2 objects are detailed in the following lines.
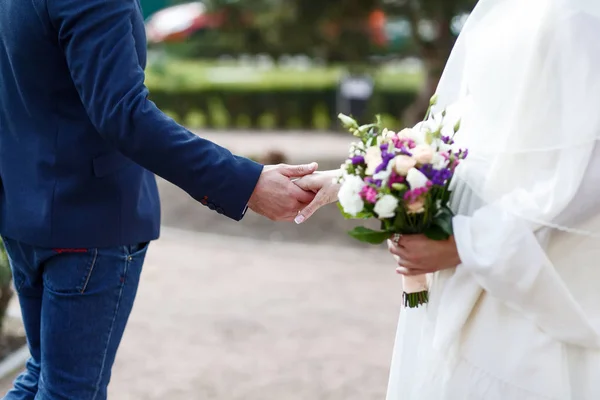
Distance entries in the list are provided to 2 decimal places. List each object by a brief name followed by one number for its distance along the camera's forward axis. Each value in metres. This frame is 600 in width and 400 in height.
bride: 2.00
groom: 2.28
